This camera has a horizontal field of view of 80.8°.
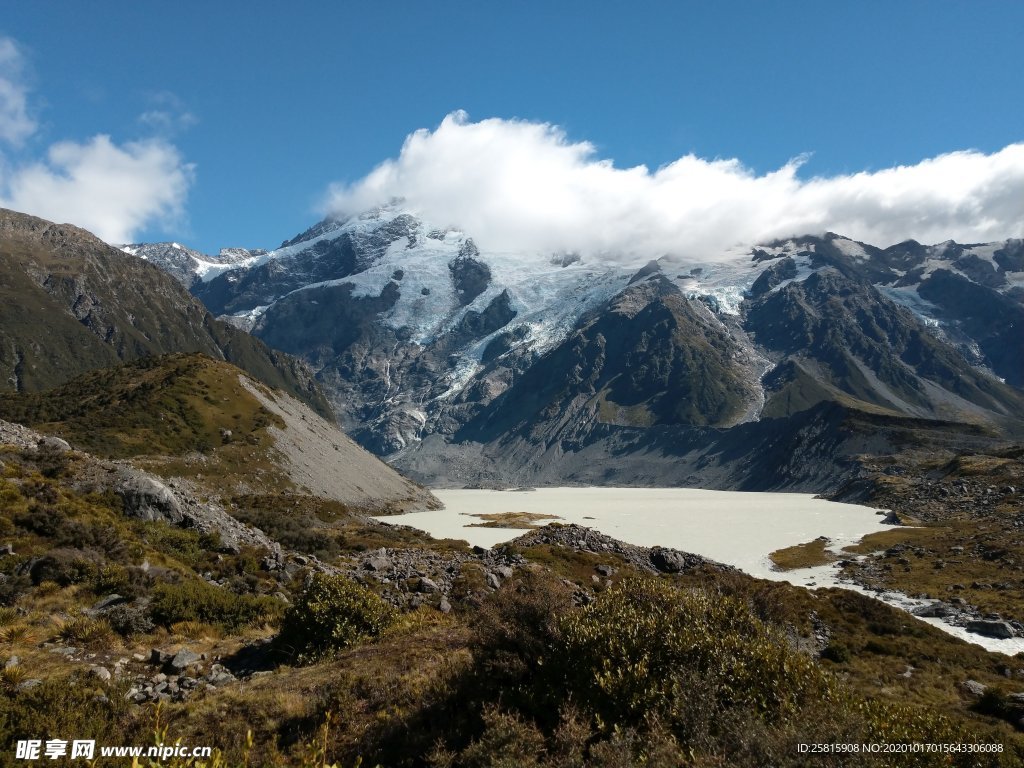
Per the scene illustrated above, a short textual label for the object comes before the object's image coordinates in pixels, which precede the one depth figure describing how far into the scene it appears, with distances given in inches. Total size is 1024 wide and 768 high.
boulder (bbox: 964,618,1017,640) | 1625.2
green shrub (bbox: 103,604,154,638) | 745.6
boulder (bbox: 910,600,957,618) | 1856.5
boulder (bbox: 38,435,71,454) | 1301.7
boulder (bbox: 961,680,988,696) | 1007.6
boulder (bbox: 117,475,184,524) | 1159.6
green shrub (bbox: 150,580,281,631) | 811.4
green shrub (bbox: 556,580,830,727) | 474.6
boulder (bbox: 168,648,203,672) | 667.4
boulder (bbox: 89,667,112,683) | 595.9
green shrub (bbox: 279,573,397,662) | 746.2
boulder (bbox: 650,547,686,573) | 1895.1
